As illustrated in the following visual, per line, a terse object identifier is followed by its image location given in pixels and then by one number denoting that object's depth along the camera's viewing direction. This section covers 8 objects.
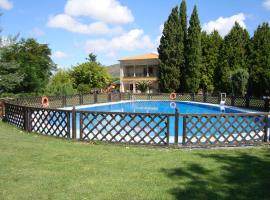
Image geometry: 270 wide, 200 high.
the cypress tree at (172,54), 38.09
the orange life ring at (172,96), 31.84
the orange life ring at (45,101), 19.90
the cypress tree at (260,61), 29.70
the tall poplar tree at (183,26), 38.38
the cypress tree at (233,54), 33.78
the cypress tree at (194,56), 37.00
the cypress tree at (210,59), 37.38
